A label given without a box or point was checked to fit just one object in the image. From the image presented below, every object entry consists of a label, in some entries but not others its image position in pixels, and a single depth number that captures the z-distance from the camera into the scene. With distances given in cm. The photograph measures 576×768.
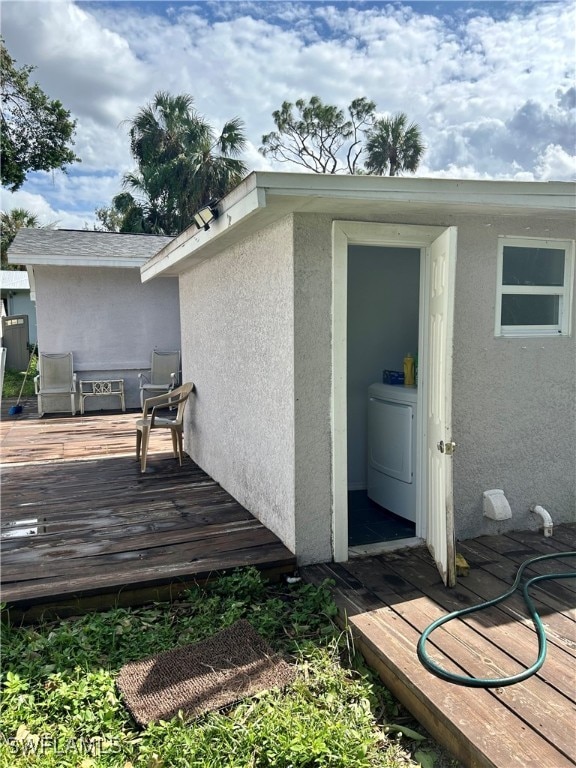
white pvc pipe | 382
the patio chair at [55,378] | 950
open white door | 302
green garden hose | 217
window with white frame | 377
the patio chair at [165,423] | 550
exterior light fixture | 346
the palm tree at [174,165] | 1889
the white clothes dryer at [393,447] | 400
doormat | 220
